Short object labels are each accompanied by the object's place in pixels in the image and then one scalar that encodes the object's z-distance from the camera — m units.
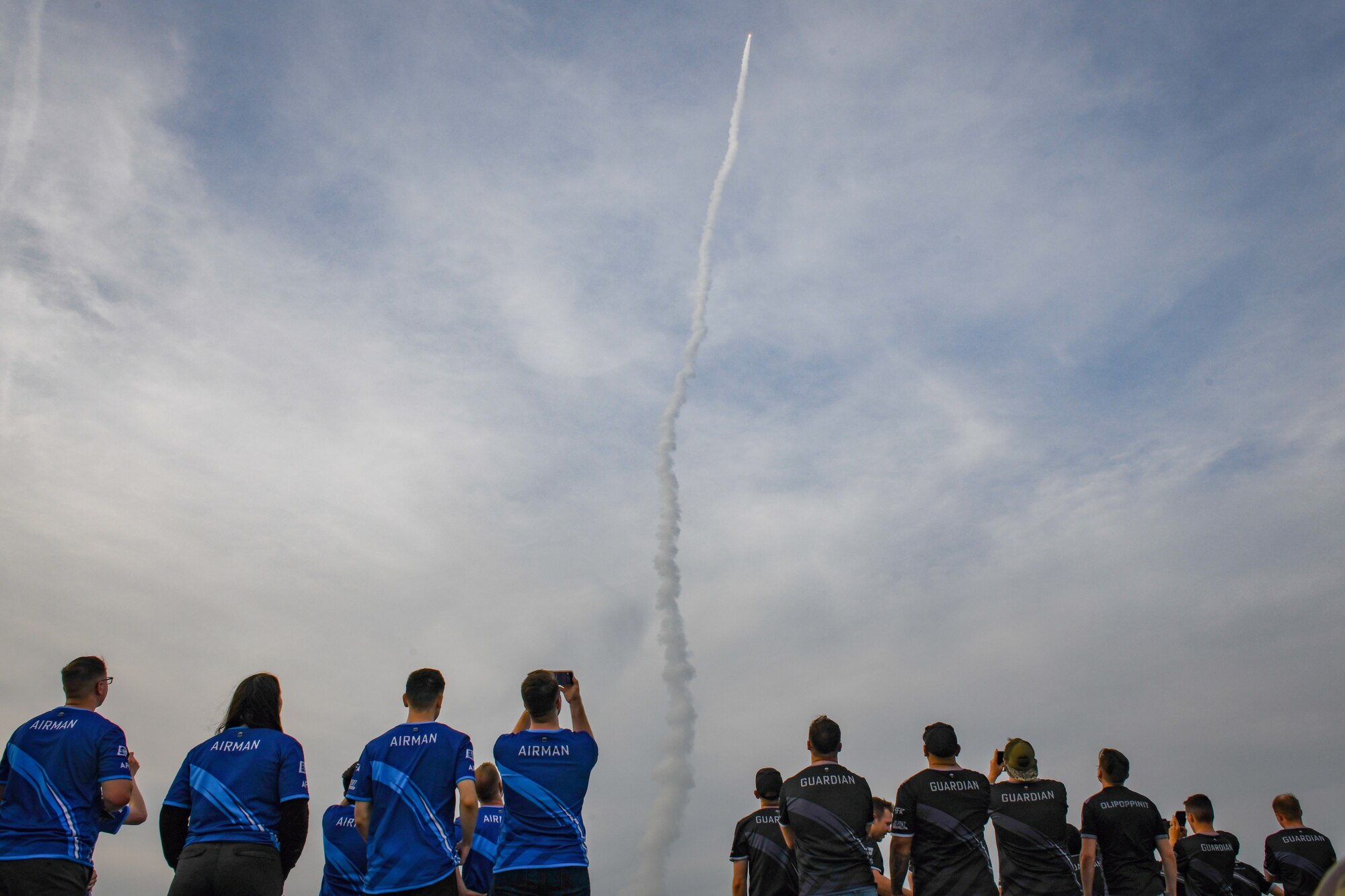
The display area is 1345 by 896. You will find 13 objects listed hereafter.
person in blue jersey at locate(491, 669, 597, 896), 9.04
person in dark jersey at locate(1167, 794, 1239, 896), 16.16
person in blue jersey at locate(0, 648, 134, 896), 8.75
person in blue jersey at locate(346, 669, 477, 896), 8.66
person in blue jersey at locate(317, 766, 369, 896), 10.95
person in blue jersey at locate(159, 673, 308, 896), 8.02
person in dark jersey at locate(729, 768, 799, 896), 13.13
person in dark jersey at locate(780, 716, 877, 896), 10.56
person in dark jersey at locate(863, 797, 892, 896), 11.17
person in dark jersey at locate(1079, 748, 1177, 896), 13.20
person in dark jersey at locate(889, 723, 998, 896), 10.70
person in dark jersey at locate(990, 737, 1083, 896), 11.83
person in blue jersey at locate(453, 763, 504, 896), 11.54
